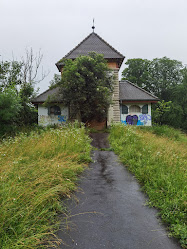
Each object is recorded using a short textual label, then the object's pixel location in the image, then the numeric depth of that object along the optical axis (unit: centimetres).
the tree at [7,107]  1040
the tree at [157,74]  3750
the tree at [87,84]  1445
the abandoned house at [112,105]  1816
